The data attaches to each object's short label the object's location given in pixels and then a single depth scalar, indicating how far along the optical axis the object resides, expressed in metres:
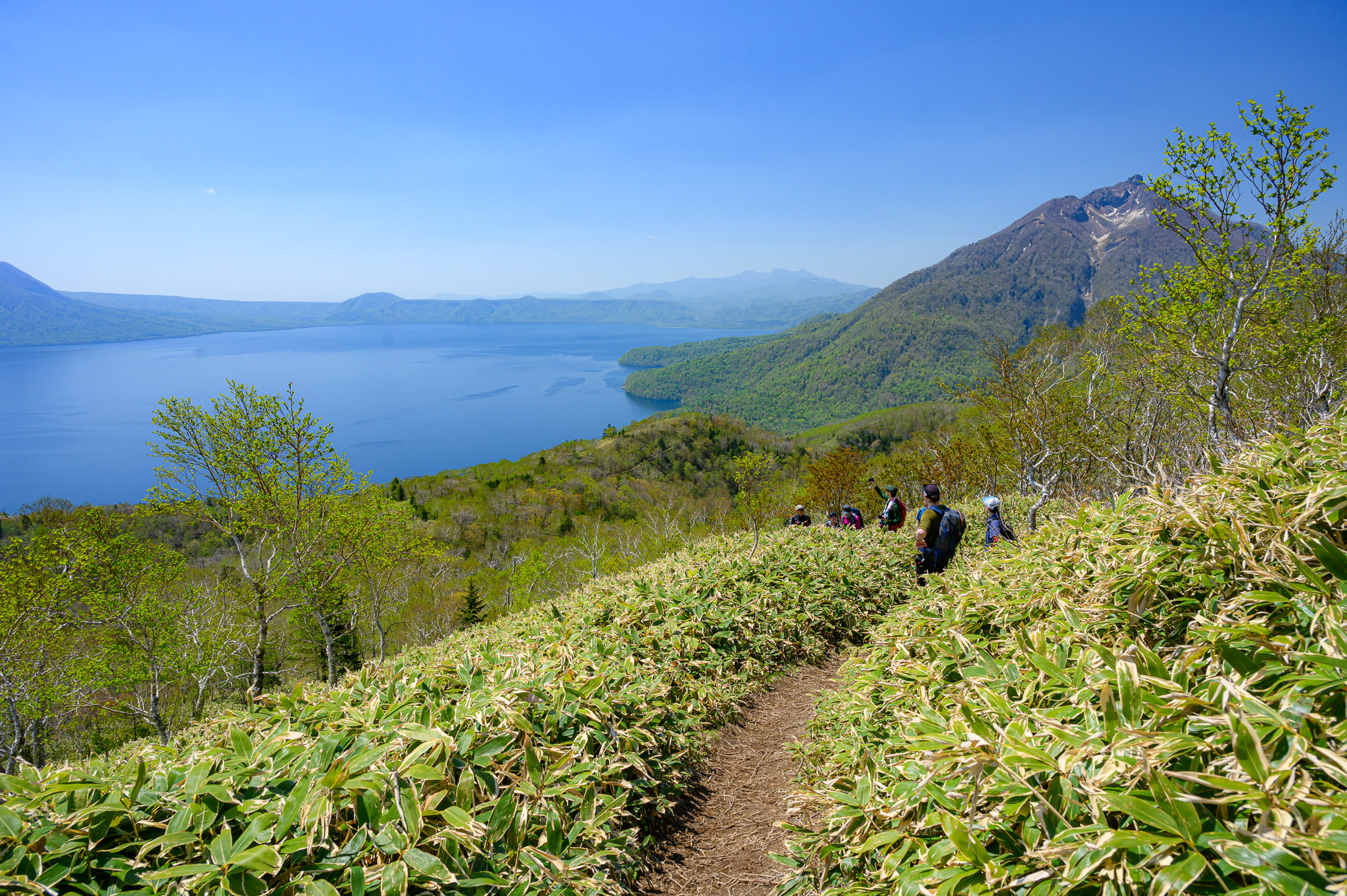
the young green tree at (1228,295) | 6.16
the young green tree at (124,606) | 14.04
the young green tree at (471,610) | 25.67
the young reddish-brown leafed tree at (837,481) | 24.69
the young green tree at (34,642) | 12.53
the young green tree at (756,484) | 28.38
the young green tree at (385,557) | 17.92
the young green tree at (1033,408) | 10.94
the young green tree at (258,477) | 14.02
